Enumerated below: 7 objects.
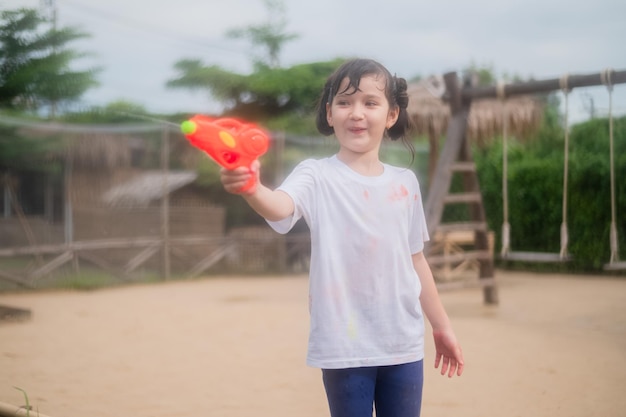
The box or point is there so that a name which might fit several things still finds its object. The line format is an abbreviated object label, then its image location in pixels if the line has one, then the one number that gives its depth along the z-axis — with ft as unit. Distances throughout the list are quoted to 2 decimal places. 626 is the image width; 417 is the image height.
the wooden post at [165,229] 33.35
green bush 34.19
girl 5.65
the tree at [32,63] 20.98
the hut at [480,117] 31.55
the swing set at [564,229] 17.62
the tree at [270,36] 62.95
